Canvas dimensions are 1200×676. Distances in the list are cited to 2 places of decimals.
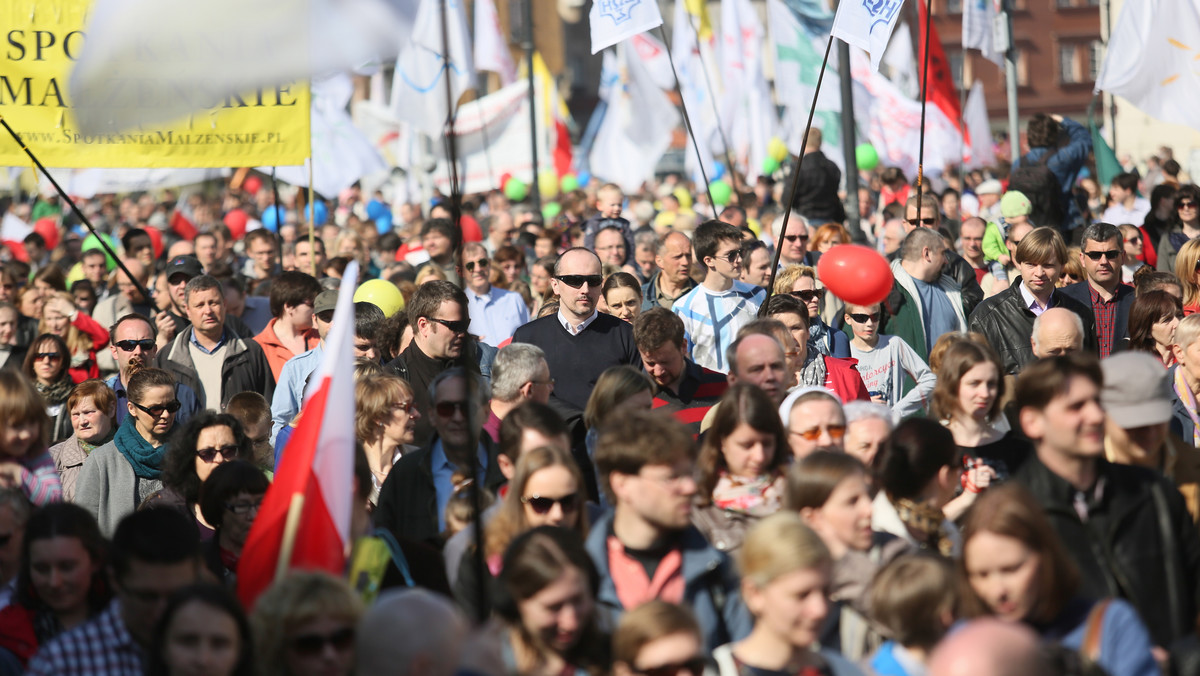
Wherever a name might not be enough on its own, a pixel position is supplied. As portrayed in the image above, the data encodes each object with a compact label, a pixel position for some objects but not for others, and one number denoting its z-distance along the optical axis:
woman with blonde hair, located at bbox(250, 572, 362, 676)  7.35
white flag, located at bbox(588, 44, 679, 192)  40.69
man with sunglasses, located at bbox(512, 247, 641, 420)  14.92
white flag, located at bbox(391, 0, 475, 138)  33.97
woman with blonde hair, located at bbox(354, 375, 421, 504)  12.43
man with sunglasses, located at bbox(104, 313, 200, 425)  16.20
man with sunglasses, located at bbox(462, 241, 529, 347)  18.81
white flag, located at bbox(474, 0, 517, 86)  39.62
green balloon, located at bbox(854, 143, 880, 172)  42.09
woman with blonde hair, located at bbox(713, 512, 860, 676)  7.30
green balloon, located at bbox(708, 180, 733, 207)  42.97
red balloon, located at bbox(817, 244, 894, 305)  15.10
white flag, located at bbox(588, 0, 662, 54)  20.72
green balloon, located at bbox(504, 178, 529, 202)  46.28
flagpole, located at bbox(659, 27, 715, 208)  20.97
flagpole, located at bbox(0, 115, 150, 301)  15.62
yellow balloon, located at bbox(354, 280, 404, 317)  18.11
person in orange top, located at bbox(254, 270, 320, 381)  17.25
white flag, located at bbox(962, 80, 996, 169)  43.56
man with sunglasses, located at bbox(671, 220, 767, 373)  16.53
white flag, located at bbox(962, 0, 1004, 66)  34.09
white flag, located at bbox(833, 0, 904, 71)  17.75
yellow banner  17.23
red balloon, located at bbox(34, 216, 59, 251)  40.44
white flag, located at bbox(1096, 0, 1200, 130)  23.37
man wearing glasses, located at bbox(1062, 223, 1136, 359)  17.17
